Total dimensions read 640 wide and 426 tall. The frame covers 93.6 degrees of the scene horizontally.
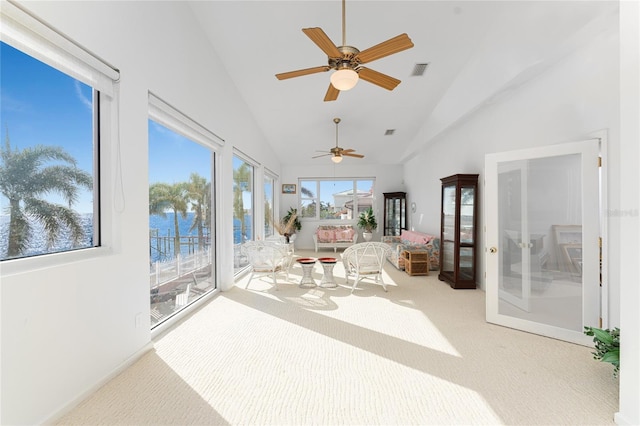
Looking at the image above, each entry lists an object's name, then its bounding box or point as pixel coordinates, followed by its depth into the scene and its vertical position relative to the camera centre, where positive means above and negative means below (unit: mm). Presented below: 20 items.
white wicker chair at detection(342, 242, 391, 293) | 4648 -741
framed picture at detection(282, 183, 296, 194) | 10047 +765
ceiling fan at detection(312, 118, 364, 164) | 6461 +1247
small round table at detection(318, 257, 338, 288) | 4992 -1048
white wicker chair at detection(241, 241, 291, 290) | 4816 -717
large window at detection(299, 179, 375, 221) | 10141 +418
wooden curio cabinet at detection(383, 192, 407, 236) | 9344 -59
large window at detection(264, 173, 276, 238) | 8105 +226
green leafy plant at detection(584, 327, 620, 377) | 2105 -1004
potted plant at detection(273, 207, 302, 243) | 9016 -420
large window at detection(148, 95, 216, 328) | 3197 -5
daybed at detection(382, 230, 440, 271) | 6246 -780
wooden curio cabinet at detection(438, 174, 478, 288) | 4980 -346
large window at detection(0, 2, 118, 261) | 1739 +504
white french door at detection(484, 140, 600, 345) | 2834 -315
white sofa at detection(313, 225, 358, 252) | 9227 -846
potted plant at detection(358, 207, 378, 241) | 9617 -407
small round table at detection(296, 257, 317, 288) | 5035 -1070
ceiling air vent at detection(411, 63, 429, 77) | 4934 +2363
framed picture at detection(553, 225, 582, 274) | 2910 -379
